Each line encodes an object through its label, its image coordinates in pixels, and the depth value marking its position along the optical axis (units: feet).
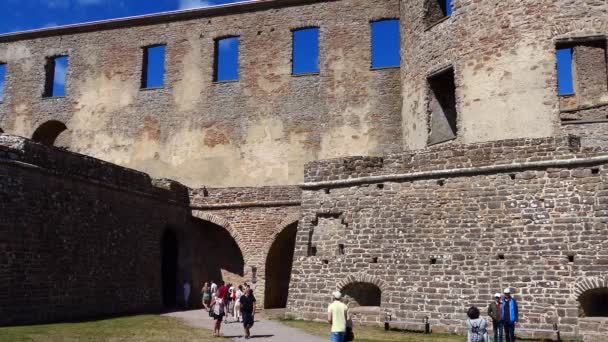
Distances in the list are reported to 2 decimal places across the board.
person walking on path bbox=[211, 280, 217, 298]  61.26
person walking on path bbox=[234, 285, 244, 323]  54.60
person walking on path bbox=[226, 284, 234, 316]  58.06
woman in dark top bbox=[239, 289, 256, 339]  41.45
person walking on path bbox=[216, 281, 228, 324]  48.49
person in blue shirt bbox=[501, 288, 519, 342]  36.78
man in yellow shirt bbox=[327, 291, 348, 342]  30.71
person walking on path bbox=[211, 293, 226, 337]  41.68
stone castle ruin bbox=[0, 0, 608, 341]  43.62
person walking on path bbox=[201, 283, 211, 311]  59.36
